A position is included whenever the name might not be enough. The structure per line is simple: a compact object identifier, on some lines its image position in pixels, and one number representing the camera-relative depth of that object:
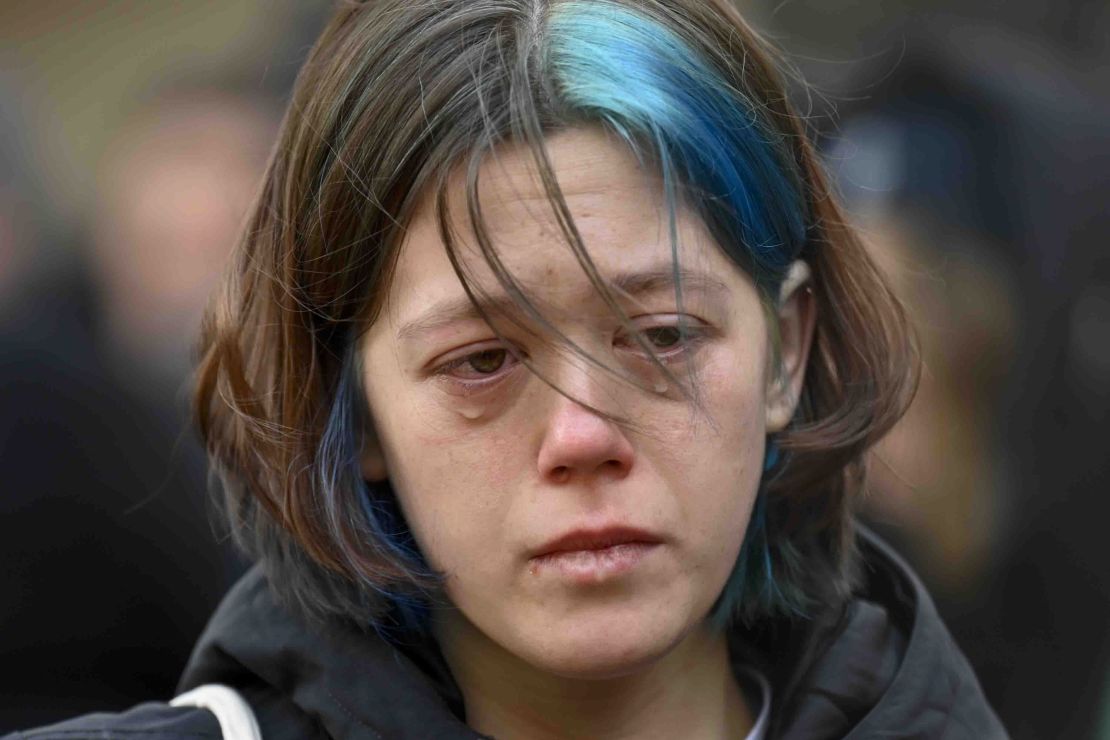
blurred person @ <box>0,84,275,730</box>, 7.12
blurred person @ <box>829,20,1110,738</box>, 7.17
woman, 3.77
